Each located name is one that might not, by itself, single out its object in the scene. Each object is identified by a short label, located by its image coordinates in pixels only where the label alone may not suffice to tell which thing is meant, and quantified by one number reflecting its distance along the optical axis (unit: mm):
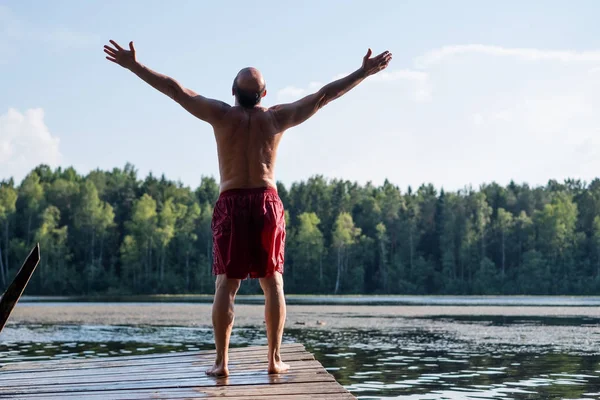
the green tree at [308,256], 111438
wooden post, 5250
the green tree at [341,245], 111875
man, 6328
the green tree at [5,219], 102312
